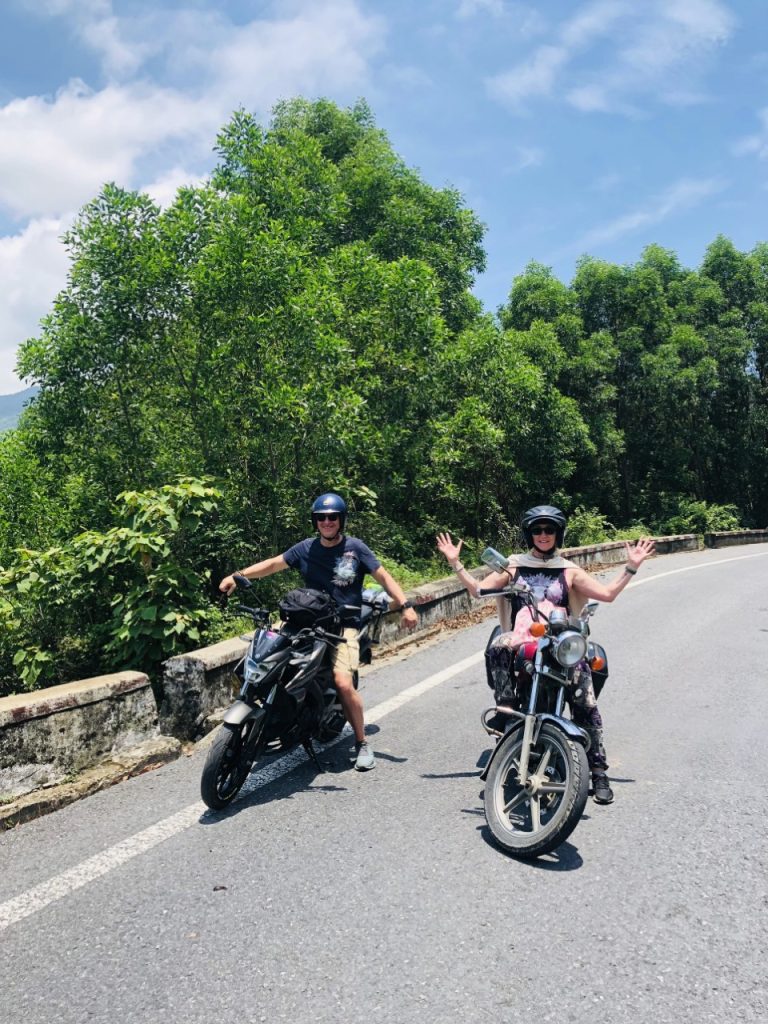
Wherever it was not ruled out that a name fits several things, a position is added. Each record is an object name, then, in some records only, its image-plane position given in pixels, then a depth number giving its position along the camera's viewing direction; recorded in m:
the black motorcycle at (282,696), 4.16
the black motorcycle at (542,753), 3.47
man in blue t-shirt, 5.17
